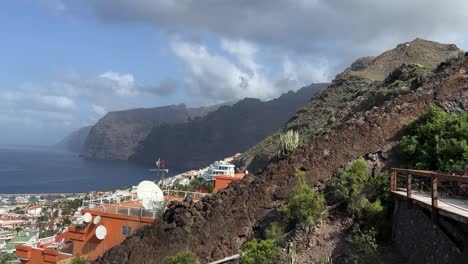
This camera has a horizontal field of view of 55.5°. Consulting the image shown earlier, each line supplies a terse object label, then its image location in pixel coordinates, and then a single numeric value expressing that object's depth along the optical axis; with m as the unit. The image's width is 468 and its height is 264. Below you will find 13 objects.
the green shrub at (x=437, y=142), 10.98
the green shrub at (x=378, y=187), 11.29
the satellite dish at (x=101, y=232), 19.95
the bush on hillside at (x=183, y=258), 12.36
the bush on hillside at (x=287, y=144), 15.54
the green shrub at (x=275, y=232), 12.01
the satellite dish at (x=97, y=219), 20.20
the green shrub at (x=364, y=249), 9.18
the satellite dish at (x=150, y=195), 19.48
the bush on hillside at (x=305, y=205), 11.61
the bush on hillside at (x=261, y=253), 11.02
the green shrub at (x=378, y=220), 10.52
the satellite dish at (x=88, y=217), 20.39
